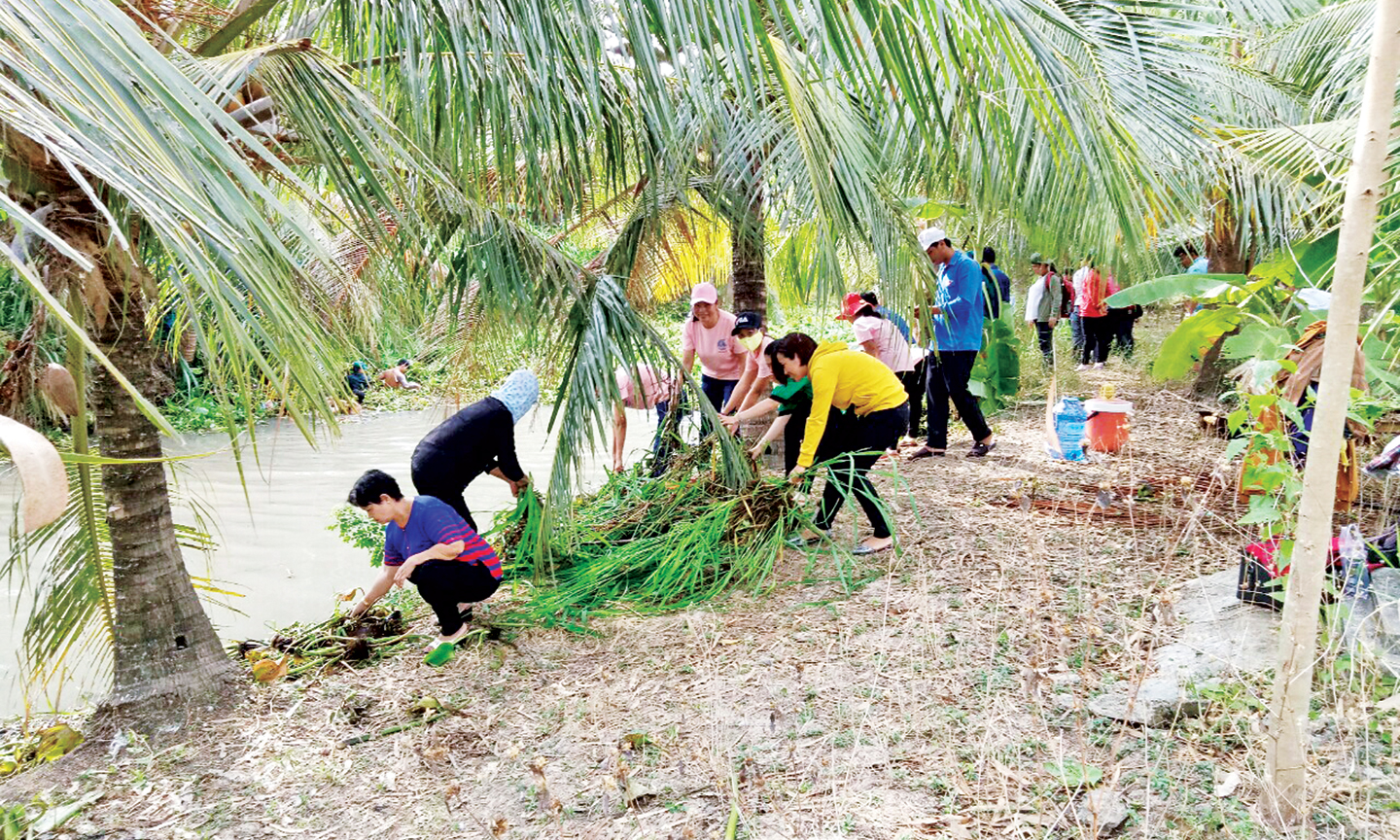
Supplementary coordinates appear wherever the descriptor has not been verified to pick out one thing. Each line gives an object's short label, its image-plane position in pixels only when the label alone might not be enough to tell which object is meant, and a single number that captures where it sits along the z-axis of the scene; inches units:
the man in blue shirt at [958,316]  241.1
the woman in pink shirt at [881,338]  236.8
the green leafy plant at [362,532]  234.8
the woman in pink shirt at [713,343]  230.1
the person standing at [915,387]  249.5
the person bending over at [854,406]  180.5
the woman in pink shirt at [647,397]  216.7
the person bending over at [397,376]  486.9
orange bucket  247.4
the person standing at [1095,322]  404.5
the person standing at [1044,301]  398.0
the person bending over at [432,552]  156.3
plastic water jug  248.0
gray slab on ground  115.3
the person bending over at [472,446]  188.7
